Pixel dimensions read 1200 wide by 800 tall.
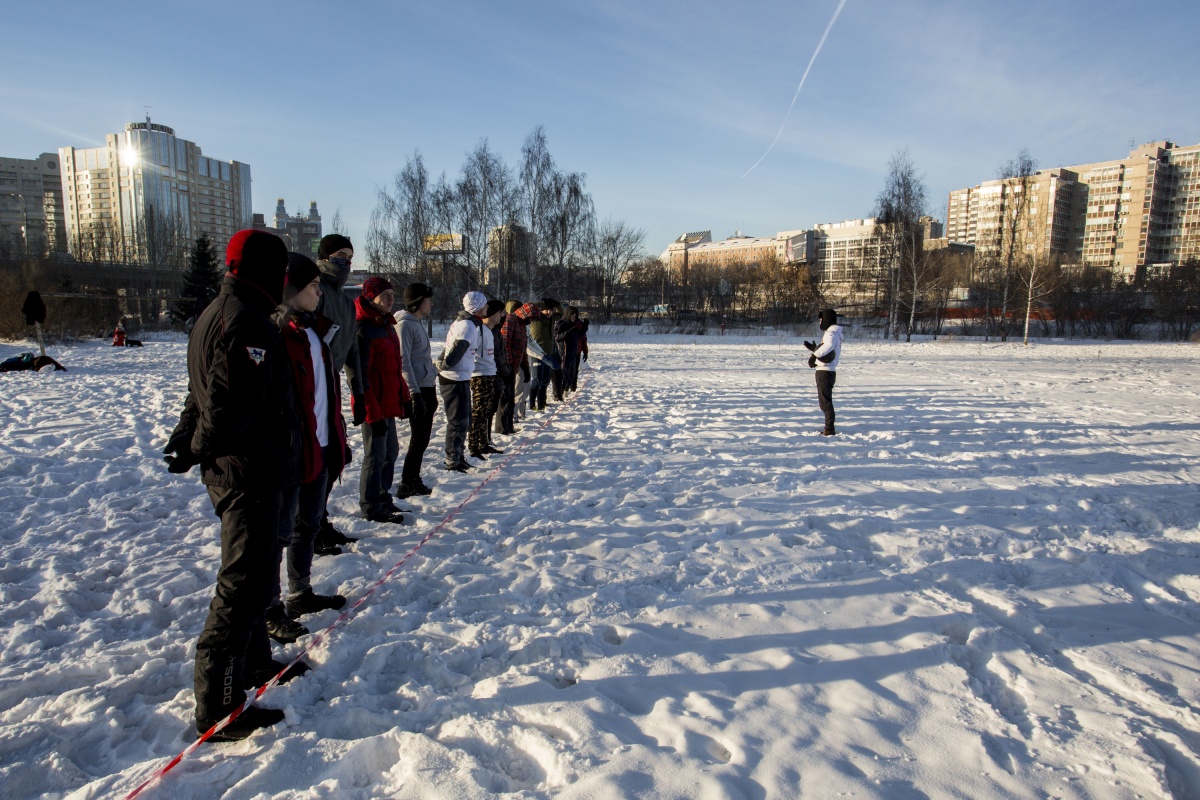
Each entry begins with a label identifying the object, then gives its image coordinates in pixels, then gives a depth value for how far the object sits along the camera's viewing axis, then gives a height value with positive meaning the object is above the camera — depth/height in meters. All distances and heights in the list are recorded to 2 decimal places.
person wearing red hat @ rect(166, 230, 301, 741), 2.20 -0.47
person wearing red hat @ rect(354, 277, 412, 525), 4.50 -0.55
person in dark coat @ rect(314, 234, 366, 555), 3.83 +0.04
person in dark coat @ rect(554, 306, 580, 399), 11.05 -0.34
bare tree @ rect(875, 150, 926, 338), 35.50 +6.16
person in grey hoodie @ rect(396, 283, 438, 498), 5.23 -0.52
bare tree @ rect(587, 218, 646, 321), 51.69 +5.57
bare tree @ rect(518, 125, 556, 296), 33.00 +7.36
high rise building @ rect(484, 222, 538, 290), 32.59 +3.82
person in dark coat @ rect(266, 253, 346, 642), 2.85 -0.59
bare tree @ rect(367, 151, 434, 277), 34.75 +4.99
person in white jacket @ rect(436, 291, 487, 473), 5.99 -0.56
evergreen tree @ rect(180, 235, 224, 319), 37.75 +2.44
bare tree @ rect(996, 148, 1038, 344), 34.12 +7.01
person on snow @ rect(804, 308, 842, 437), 7.92 -0.37
